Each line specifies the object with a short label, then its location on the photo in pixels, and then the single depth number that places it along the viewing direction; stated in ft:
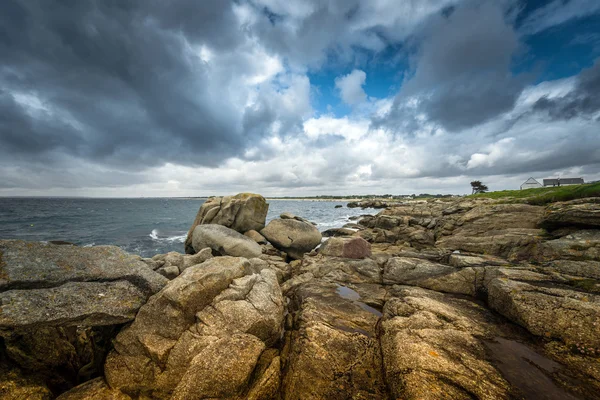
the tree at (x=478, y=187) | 395.96
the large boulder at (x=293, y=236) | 68.85
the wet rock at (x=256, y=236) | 77.23
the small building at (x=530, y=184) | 346.13
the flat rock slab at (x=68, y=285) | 20.26
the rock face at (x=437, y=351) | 15.72
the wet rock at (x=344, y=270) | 40.24
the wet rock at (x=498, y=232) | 42.78
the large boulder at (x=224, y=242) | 58.63
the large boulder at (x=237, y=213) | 80.07
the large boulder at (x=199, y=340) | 19.10
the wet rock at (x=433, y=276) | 32.48
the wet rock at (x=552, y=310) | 20.31
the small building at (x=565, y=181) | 303.07
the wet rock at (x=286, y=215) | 88.74
